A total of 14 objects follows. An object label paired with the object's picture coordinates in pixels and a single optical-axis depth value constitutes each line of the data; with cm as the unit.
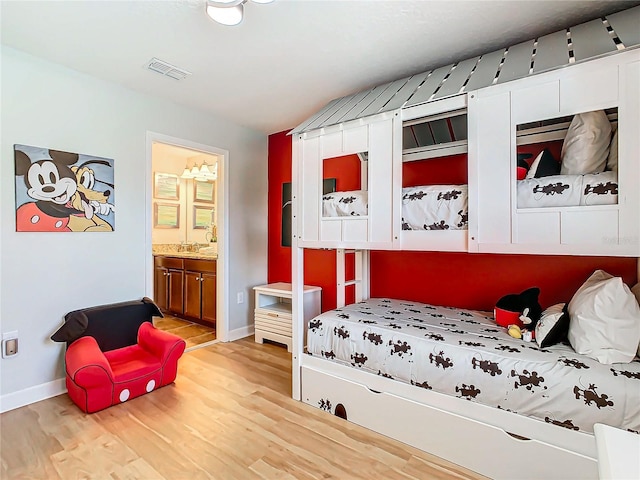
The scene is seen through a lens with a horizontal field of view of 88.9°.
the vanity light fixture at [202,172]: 438
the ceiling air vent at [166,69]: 235
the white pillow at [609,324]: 147
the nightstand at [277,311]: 340
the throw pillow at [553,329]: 167
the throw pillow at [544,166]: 180
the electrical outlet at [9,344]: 223
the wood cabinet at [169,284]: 437
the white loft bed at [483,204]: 143
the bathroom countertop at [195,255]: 388
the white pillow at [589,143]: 155
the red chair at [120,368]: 216
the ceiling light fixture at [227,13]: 163
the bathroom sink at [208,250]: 464
